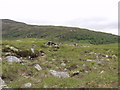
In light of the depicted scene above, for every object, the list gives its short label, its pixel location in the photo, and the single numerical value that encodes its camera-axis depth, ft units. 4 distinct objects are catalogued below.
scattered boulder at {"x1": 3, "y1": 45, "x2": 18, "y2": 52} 65.91
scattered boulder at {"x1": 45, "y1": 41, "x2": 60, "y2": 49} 94.45
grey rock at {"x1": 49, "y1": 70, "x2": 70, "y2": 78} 41.93
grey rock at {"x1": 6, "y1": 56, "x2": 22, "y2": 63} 51.31
